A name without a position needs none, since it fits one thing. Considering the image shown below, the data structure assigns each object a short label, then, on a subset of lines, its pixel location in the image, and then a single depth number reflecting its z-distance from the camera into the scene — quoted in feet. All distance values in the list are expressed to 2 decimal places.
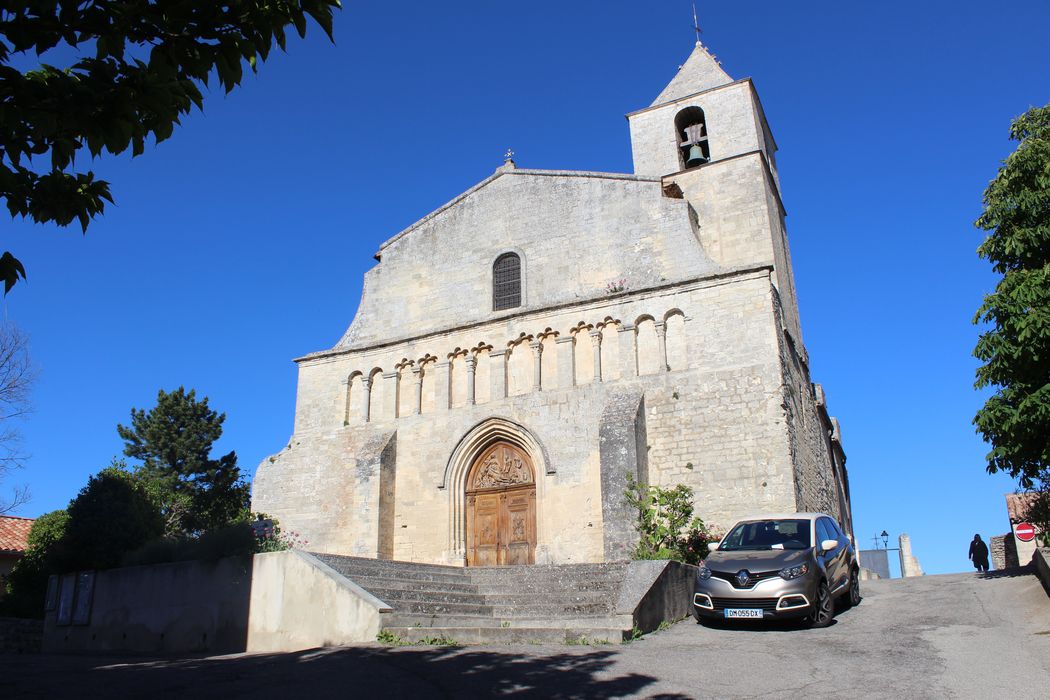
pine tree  128.67
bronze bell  70.79
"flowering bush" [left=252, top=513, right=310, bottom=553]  49.00
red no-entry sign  61.14
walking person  75.61
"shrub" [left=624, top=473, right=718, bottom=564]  46.93
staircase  33.37
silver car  33.58
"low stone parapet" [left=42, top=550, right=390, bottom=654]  37.09
